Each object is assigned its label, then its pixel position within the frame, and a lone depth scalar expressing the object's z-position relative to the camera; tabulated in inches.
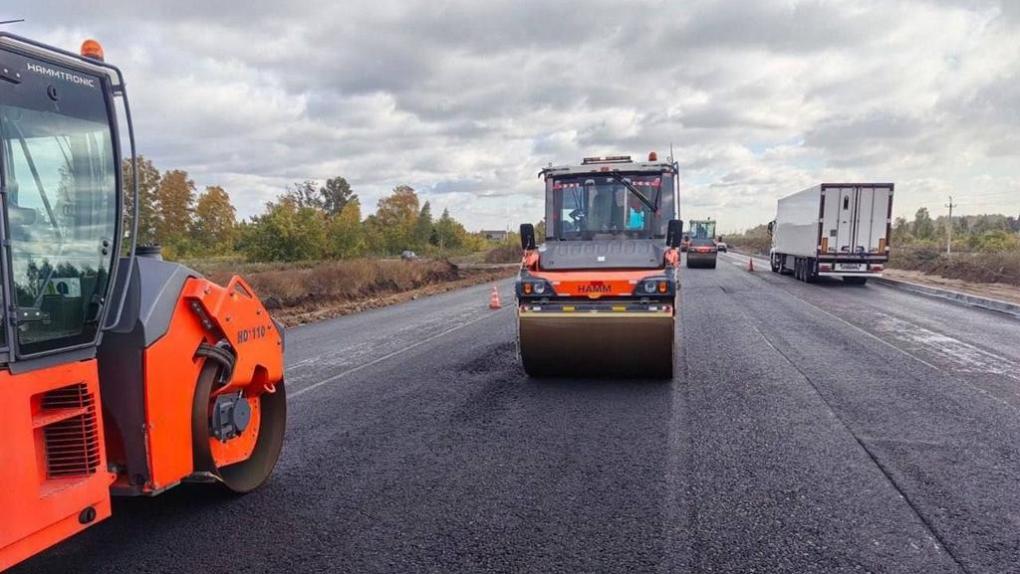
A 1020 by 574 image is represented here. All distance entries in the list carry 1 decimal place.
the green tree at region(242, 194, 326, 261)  1881.2
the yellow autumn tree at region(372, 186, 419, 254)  3090.6
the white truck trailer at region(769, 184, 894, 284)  799.7
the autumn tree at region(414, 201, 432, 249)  3193.9
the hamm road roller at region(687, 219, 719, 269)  1283.2
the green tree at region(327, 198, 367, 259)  2269.9
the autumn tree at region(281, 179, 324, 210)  3346.5
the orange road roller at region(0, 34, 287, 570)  93.4
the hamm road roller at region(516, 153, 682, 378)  268.7
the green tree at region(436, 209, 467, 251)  3250.5
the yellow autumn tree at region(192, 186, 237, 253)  2423.7
